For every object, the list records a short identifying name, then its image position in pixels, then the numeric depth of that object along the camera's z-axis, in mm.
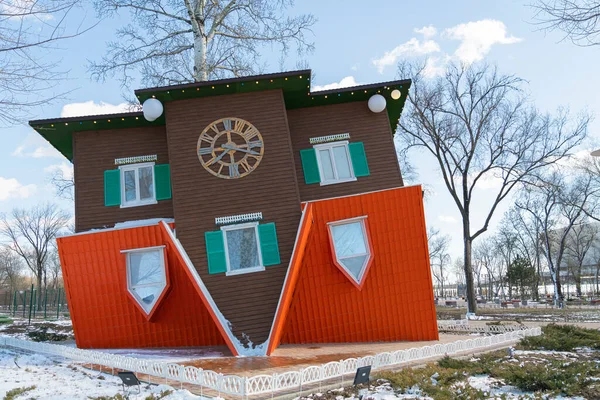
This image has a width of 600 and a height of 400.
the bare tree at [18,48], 7082
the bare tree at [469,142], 24547
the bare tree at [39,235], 41438
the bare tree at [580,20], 8508
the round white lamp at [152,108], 11805
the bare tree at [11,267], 60281
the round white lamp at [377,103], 12883
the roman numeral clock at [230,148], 11680
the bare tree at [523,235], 44950
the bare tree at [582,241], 44562
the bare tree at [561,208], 36156
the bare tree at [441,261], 58562
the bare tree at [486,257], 70562
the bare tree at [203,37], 17625
